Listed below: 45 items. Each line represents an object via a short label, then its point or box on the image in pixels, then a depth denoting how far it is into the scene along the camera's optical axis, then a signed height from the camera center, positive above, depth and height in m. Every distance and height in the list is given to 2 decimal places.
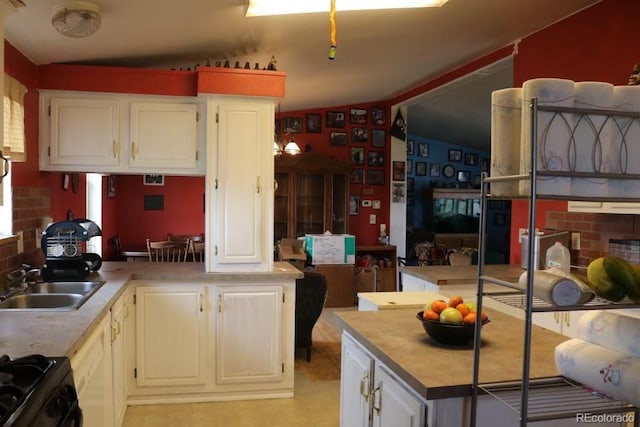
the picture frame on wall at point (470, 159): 9.35 +0.84
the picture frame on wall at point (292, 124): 7.28 +1.11
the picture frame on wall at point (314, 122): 7.33 +1.14
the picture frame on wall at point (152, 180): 7.24 +0.29
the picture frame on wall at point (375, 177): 7.48 +0.39
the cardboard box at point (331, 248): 6.60 -0.58
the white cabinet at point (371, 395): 1.65 -0.69
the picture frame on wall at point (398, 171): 7.40 +0.47
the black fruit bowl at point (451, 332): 1.85 -0.46
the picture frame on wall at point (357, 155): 7.44 +0.69
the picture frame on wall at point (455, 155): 9.26 +0.90
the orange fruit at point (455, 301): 1.99 -0.38
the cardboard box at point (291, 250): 6.50 -0.62
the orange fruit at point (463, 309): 1.92 -0.39
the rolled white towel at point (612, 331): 1.17 -0.29
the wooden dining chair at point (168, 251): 5.93 -0.61
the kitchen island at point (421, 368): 1.53 -0.52
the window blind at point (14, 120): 2.71 +0.43
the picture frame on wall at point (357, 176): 7.43 +0.40
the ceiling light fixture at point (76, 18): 2.44 +0.88
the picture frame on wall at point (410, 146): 8.96 +1.02
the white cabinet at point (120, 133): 3.43 +0.45
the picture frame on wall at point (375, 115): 7.47 +1.29
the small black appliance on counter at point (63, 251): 3.06 -0.31
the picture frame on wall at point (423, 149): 9.05 +0.97
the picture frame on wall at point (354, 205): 7.43 -0.02
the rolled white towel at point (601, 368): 1.14 -0.38
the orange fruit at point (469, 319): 1.85 -0.41
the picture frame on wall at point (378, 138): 7.50 +0.96
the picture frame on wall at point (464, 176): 9.31 +0.52
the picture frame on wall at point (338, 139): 7.40 +0.93
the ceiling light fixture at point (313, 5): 2.75 +1.09
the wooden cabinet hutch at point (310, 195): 7.05 +0.11
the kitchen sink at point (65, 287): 2.90 -0.51
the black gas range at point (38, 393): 1.26 -0.51
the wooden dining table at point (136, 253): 5.97 -0.64
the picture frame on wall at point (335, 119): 7.38 +1.21
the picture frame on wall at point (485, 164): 9.45 +0.76
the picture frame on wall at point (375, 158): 7.48 +0.66
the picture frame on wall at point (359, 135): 7.44 +0.99
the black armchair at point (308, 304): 4.38 -0.87
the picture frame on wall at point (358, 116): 7.43 +1.27
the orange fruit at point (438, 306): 1.96 -0.39
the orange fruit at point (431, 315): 1.92 -0.42
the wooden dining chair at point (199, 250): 6.25 -0.60
